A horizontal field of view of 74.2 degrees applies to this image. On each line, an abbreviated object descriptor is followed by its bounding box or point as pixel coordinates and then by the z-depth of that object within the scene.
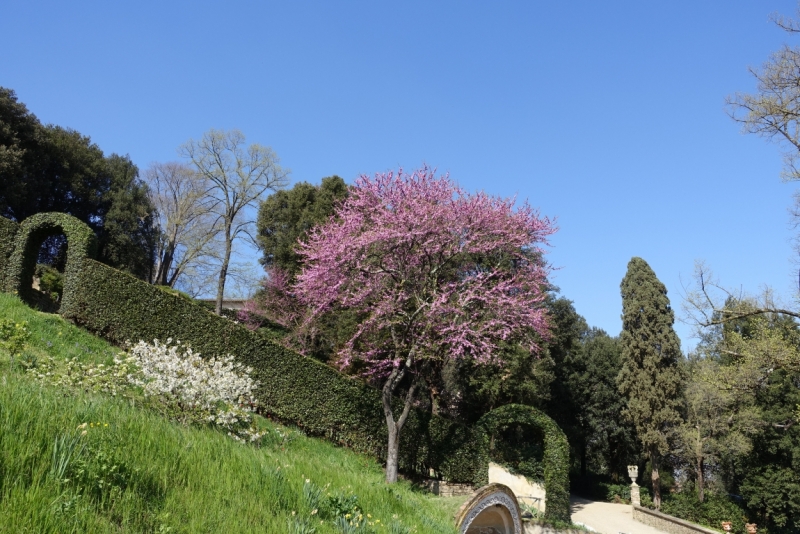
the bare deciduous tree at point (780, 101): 12.62
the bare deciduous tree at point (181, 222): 37.50
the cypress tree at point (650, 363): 28.92
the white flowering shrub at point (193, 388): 8.57
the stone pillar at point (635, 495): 26.25
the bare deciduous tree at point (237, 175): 32.31
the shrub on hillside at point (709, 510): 26.14
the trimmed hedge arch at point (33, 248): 15.62
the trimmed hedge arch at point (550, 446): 17.67
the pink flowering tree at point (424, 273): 14.62
